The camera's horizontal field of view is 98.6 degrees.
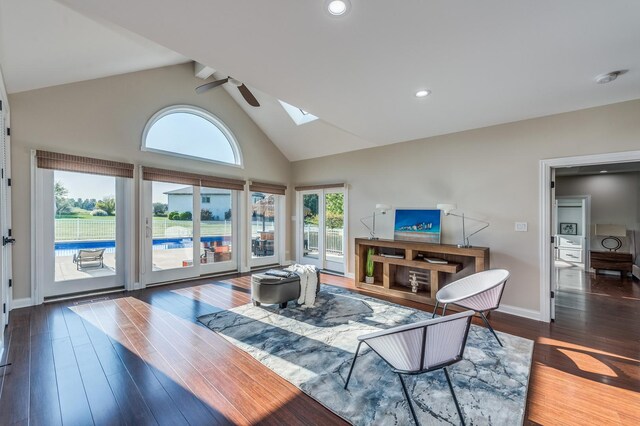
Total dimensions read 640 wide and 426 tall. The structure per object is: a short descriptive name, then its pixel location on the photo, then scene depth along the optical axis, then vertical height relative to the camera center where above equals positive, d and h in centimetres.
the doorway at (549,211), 321 +1
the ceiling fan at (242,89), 389 +180
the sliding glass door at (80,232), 400 -28
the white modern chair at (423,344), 160 -80
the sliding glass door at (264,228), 645 -36
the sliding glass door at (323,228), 607 -36
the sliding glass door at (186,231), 491 -35
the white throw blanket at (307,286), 394 -106
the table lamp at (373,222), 522 -20
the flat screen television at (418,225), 448 -23
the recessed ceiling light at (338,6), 171 +130
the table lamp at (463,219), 400 -12
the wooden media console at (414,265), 394 -83
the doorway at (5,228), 258 -15
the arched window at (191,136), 499 +152
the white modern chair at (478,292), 275 -86
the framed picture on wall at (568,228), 699 -43
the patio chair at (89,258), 428 -71
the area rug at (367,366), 187 -134
